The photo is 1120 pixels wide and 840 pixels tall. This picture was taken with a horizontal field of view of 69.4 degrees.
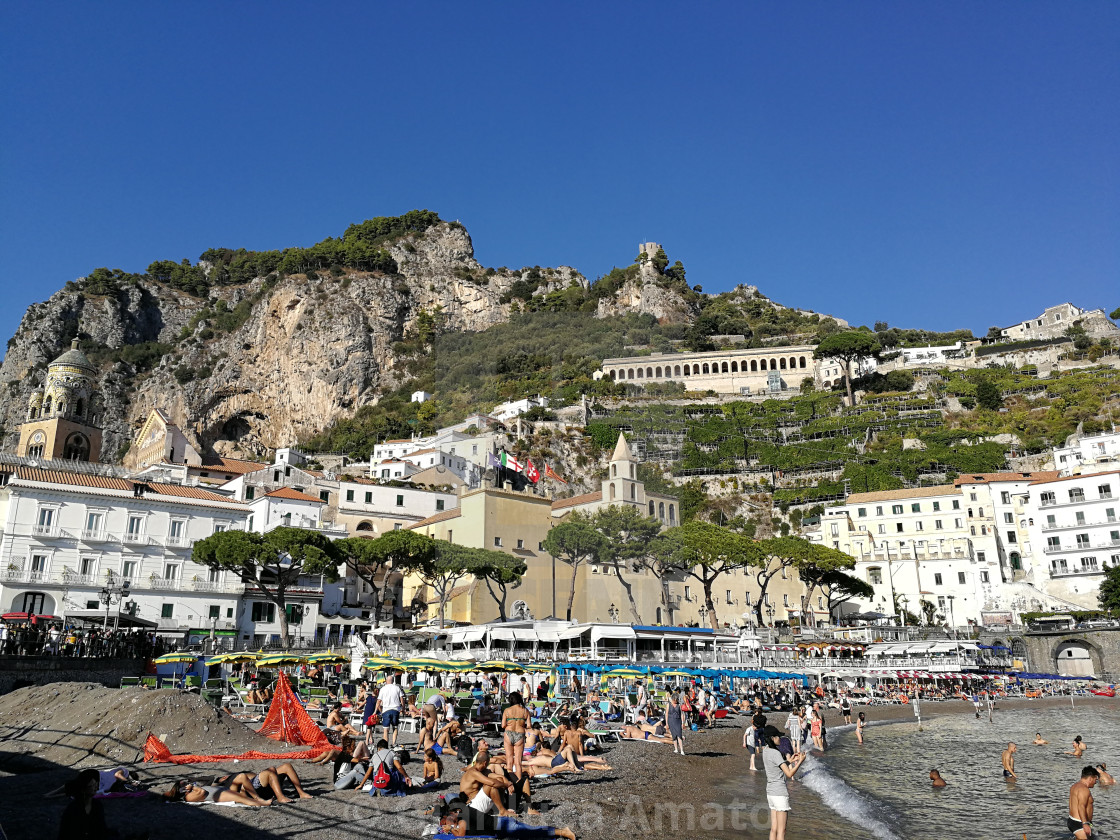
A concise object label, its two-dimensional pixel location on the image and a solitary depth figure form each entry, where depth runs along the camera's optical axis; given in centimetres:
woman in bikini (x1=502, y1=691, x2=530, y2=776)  1371
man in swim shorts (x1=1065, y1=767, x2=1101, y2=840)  1183
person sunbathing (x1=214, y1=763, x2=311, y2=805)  1136
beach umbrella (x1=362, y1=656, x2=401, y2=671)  2814
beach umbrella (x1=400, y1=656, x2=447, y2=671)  2581
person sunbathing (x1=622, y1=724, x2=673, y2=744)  2202
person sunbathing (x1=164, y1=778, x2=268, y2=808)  1126
